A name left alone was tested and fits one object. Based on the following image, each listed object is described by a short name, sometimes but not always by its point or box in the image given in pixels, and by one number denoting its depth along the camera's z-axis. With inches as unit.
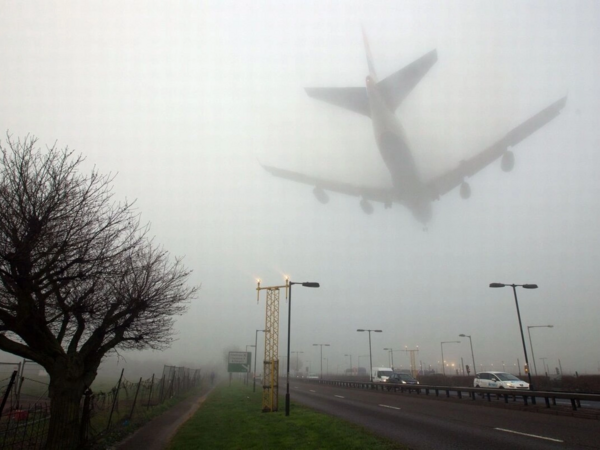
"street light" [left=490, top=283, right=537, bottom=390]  1159.3
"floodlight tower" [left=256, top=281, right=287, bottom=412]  930.7
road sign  2299.5
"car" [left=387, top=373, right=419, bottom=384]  1777.8
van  2084.8
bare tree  382.0
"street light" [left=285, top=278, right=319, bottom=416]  814.2
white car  1206.0
